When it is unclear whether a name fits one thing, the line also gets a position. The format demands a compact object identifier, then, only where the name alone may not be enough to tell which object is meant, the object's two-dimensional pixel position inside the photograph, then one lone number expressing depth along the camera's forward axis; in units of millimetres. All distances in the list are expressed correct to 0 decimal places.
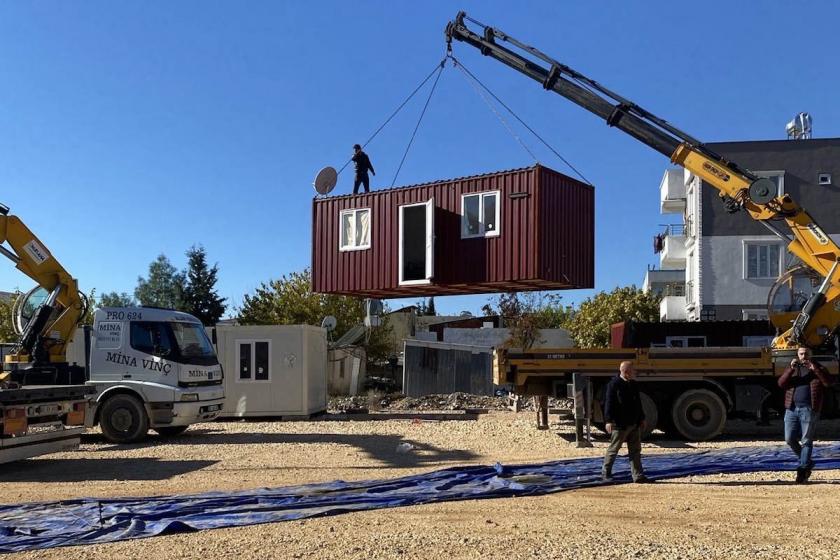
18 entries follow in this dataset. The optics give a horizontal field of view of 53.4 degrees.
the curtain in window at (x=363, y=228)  19578
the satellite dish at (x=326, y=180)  20312
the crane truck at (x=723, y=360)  16016
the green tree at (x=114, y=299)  83388
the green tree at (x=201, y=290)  52625
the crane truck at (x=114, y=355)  16203
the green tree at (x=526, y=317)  37244
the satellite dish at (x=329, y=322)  28942
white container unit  21688
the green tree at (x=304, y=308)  40781
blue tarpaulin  8305
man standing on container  20078
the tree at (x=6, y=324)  45950
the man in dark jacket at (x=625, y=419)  10844
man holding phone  11139
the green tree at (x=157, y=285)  69375
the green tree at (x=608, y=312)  48188
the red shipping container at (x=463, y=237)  17281
